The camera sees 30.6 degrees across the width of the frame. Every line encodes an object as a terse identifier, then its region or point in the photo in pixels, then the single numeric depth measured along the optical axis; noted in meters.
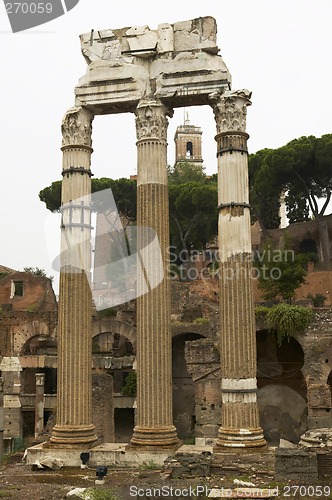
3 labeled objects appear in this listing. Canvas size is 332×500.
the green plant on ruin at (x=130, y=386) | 23.50
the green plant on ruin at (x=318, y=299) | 25.83
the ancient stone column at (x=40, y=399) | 22.23
